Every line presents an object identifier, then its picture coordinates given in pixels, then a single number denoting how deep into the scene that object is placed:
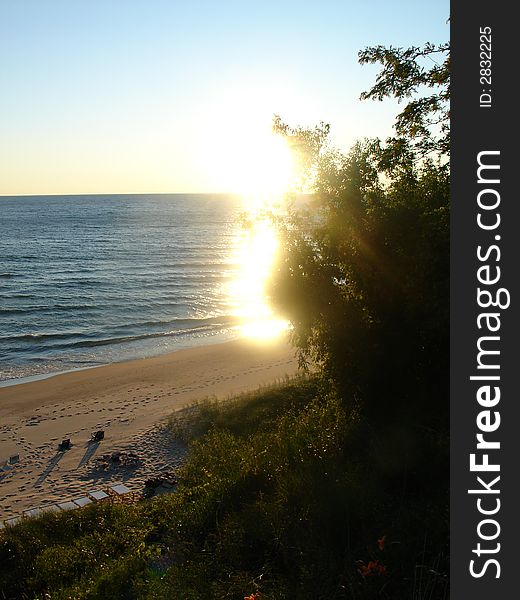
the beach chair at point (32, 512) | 10.02
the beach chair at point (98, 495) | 11.07
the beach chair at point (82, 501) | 10.65
